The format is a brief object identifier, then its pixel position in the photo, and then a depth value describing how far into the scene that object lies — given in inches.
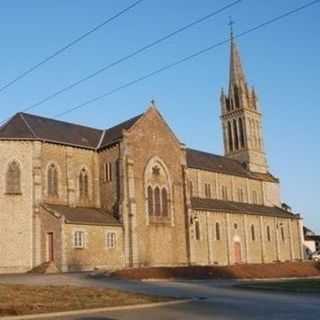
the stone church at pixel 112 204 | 1787.6
